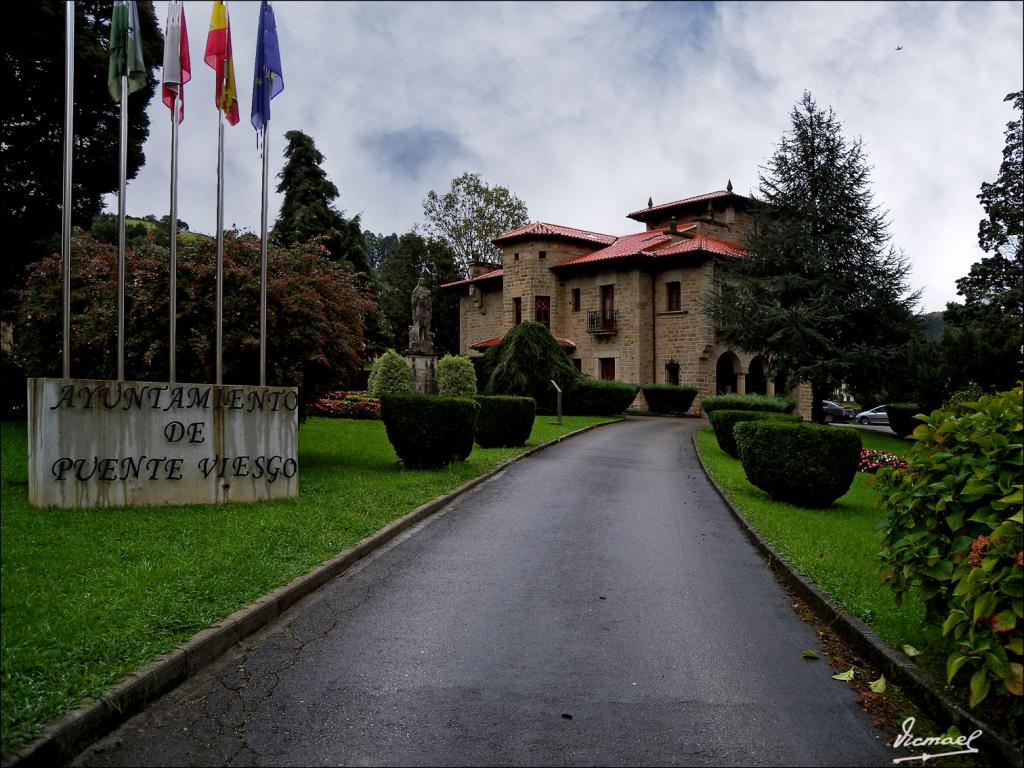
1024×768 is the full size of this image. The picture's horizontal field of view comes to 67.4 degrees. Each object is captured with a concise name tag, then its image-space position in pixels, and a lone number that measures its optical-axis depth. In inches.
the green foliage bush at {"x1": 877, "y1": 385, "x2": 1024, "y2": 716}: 137.3
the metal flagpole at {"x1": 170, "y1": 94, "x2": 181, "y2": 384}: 364.8
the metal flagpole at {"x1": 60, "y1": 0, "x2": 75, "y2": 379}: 312.8
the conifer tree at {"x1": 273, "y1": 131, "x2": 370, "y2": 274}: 1584.6
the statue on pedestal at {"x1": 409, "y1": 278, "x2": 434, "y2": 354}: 1000.9
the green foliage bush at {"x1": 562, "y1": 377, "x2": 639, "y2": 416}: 1202.0
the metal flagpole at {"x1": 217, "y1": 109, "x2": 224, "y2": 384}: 388.2
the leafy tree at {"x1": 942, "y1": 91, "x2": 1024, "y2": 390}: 911.7
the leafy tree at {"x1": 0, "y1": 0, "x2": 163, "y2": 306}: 748.6
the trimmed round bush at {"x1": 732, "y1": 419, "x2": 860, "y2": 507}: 428.1
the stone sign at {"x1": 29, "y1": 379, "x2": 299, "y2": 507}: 320.2
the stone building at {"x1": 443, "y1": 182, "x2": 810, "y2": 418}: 1380.4
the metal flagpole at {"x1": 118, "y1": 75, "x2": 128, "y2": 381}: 340.5
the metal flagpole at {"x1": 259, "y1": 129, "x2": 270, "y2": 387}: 409.7
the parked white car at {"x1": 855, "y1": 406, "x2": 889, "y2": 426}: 1881.4
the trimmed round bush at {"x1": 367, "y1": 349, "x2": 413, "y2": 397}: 1043.3
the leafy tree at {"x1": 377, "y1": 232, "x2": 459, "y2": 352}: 2038.6
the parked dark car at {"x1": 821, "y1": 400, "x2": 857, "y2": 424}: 1859.0
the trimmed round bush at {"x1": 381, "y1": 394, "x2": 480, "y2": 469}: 509.7
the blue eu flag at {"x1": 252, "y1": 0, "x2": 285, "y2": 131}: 424.2
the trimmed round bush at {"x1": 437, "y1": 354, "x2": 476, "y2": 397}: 1076.5
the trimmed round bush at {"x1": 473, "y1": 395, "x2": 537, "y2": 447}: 698.8
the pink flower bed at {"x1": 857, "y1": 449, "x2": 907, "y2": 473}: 585.6
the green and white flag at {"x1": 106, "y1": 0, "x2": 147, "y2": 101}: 344.2
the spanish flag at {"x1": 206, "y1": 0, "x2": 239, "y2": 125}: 403.5
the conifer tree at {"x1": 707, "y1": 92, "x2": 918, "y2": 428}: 1105.4
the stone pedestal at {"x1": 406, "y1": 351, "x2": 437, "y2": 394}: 1033.5
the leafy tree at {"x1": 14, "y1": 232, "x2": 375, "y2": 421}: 446.0
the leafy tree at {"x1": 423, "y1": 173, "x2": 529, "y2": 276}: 2014.0
